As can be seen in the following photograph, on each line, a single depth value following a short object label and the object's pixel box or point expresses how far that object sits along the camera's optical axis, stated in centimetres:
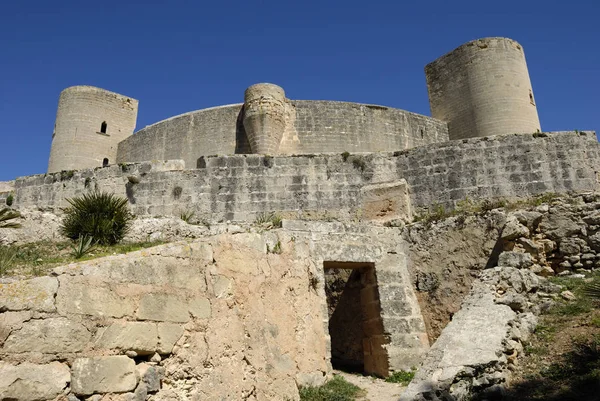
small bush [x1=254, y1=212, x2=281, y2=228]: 929
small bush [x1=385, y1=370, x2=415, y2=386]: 709
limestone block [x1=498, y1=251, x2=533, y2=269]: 726
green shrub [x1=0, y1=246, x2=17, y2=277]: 543
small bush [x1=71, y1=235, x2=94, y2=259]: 656
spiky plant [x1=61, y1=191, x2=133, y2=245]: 780
